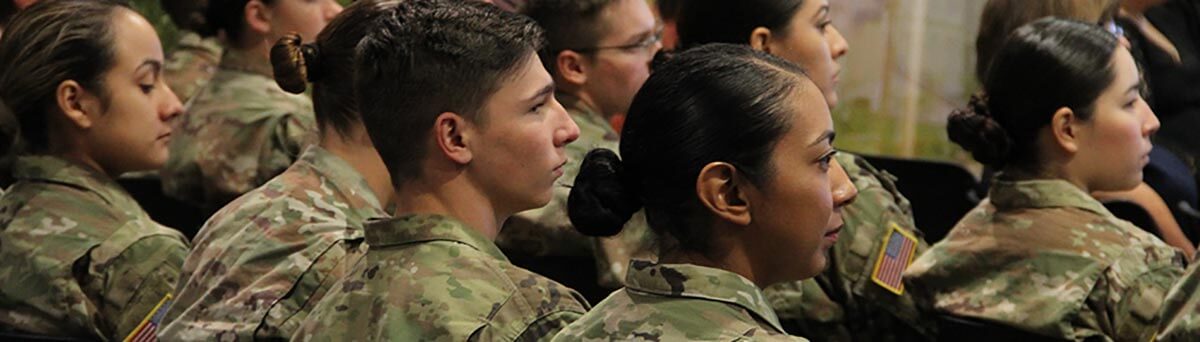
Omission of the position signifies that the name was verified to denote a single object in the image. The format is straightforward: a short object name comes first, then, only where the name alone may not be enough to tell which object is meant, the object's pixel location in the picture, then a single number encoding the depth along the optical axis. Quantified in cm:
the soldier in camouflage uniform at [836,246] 642
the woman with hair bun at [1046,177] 586
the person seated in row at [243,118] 739
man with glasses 643
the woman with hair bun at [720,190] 380
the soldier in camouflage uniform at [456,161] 431
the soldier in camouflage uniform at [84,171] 567
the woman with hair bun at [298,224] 493
